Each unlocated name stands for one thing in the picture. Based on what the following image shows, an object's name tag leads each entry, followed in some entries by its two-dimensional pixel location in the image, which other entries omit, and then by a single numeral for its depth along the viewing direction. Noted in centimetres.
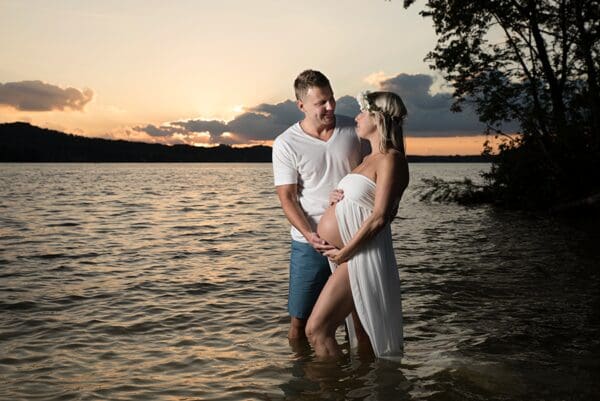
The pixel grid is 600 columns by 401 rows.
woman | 444
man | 501
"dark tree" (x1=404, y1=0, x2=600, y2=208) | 2347
